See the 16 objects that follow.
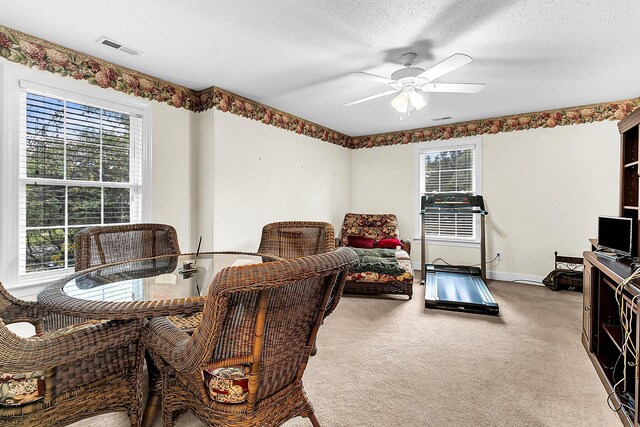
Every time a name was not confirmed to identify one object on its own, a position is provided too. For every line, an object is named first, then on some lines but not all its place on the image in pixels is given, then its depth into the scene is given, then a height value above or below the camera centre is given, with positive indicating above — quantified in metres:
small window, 4.99 +0.59
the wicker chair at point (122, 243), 2.19 -0.25
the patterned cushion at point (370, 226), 5.29 -0.25
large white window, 2.38 +0.38
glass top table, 1.24 -0.39
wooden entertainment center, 1.64 -0.65
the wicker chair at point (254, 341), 0.94 -0.49
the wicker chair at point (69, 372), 1.15 -0.69
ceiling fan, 2.52 +1.17
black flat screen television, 2.23 -0.17
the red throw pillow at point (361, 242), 5.12 -0.50
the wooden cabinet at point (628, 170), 2.45 +0.35
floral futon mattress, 3.71 -0.73
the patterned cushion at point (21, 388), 1.18 -0.70
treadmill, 3.39 -0.92
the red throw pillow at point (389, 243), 4.89 -0.50
